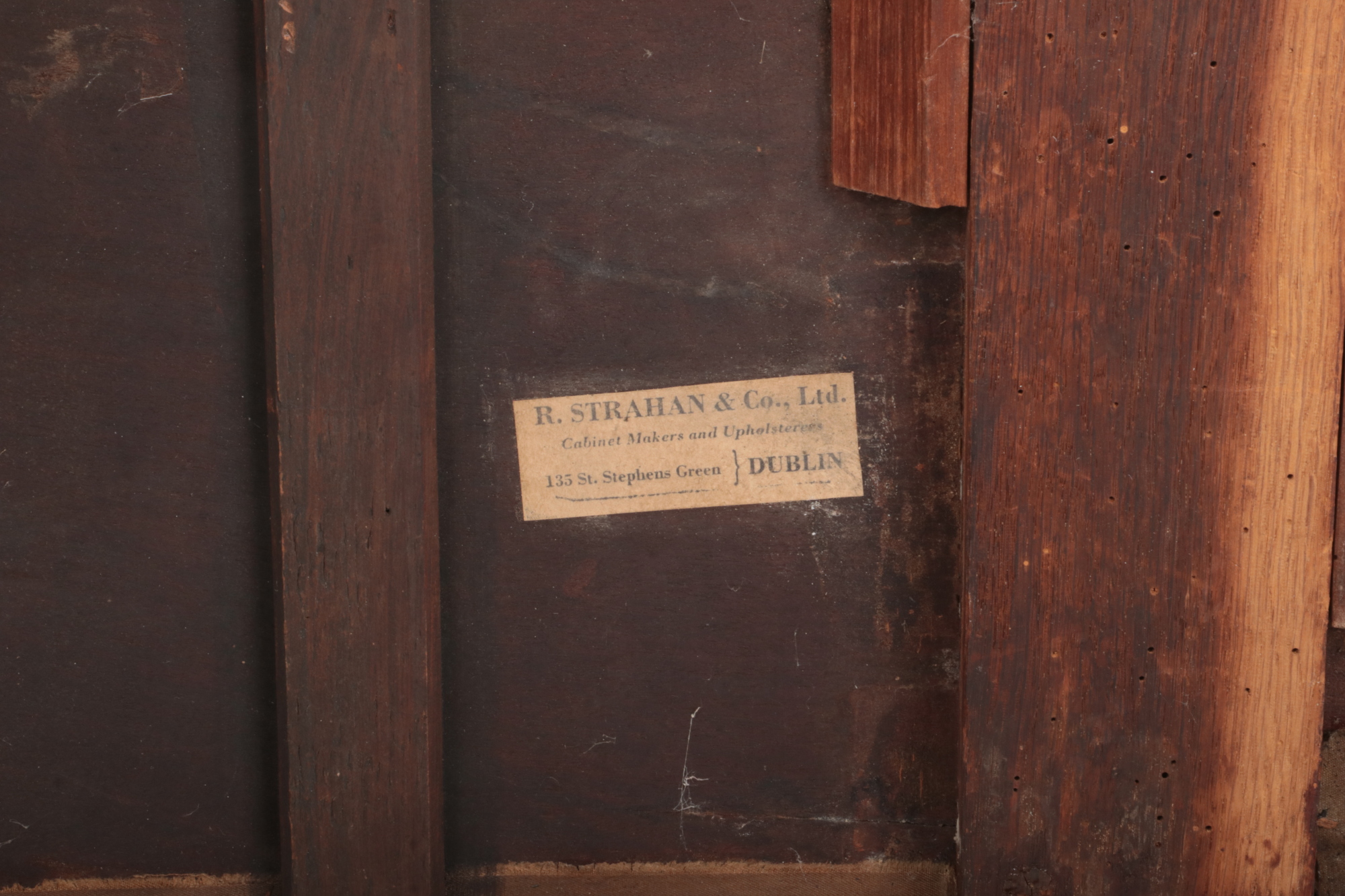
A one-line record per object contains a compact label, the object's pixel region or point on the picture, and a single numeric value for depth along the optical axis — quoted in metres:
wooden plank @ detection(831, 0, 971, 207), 0.60
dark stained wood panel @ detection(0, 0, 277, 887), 0.62
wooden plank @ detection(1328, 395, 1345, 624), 0.60
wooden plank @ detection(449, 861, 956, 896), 0.63
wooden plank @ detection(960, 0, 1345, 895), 0.60
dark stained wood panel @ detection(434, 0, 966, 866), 0.62
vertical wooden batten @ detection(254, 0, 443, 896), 0.60
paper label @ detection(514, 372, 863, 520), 0.62
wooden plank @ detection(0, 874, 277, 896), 0.63
